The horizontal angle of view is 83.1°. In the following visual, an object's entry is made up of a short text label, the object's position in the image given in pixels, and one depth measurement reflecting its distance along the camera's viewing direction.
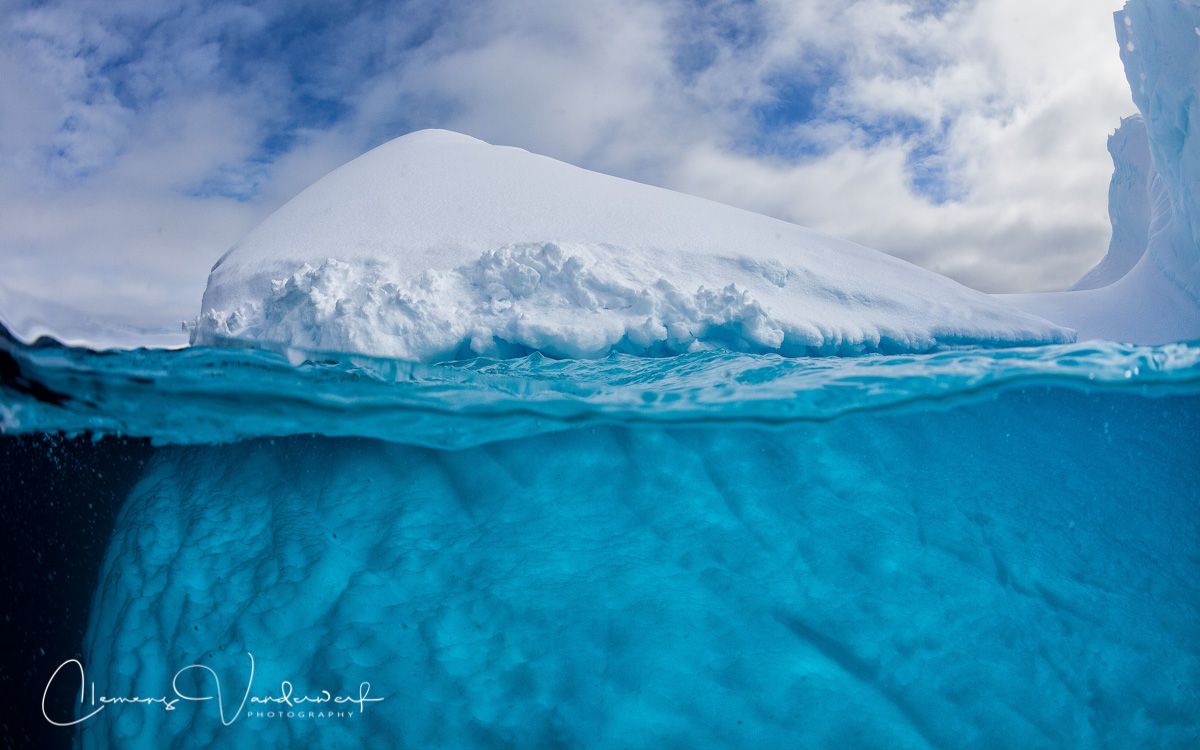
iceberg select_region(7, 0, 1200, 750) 4.65
